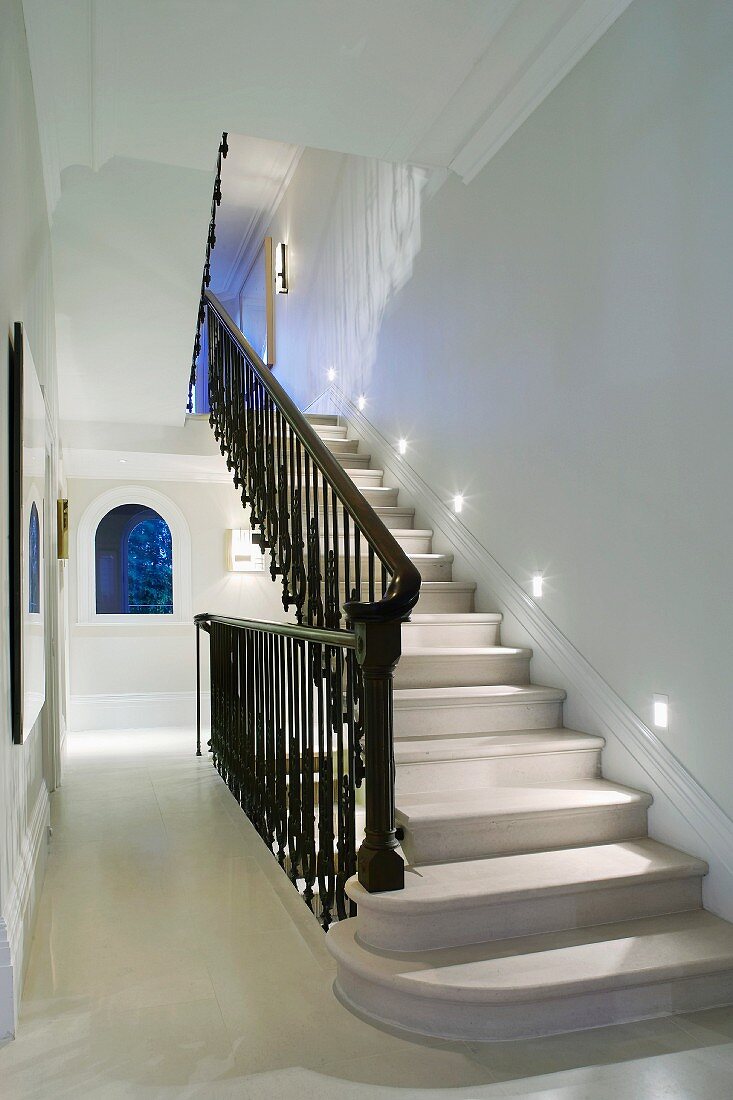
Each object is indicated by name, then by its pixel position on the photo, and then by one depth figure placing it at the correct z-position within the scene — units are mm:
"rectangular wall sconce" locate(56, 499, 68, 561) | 5133
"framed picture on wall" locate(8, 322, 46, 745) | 2322
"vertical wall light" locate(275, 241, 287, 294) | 8531
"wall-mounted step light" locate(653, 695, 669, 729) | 2934
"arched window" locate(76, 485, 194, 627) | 7477
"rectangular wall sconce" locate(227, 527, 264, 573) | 7762
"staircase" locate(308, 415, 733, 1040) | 2131
